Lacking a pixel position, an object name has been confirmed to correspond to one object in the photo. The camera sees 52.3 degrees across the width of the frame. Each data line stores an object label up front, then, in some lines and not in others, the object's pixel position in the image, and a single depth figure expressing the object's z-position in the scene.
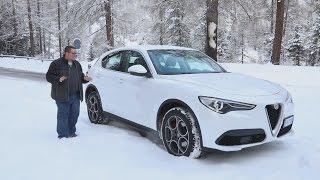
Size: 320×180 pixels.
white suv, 4.36
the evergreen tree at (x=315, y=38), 33.32
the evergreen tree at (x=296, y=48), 36.18
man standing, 5.58
